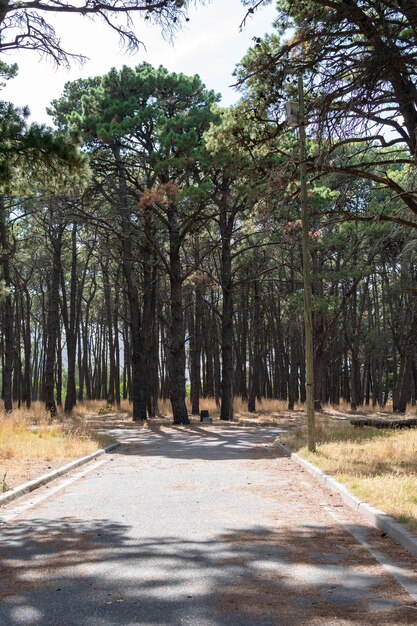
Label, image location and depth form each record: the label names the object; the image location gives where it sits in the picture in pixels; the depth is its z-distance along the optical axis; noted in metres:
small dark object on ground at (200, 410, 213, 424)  29.06
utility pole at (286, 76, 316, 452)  13.73
